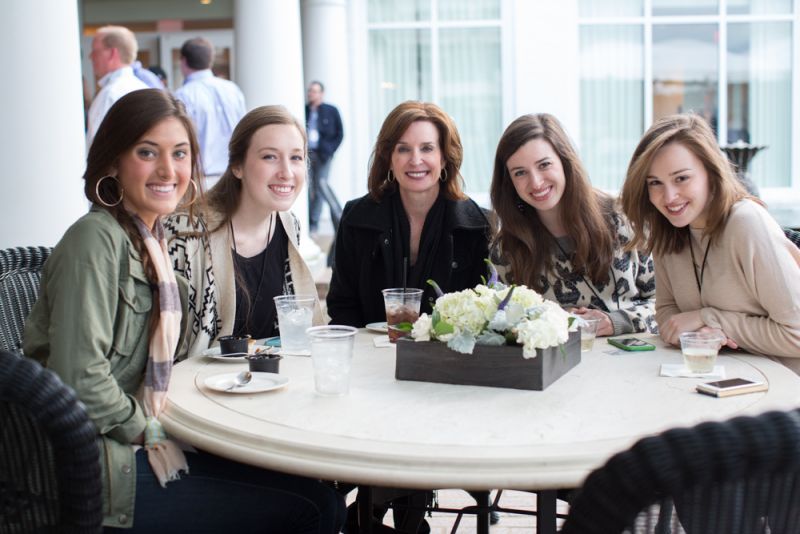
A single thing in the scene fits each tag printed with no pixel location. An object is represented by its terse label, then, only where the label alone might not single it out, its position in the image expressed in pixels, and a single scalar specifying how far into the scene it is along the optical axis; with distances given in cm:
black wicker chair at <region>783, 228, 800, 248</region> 268
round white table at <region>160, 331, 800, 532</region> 148
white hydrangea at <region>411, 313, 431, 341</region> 204
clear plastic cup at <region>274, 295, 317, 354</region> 242
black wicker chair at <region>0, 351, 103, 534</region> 141
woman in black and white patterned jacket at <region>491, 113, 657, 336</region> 292
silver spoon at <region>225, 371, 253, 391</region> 200
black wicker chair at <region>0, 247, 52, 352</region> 246
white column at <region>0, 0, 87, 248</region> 344
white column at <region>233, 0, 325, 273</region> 638
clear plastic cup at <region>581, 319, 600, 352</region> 234
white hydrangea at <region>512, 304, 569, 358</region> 191
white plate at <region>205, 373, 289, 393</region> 194
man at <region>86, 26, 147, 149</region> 525
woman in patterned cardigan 279
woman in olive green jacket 178
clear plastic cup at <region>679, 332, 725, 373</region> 204
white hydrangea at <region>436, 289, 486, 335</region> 199
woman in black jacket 320
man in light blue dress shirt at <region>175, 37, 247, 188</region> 614
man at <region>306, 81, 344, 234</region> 994
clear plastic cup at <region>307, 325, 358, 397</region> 191
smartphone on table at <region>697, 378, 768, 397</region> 186
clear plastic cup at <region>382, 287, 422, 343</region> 248
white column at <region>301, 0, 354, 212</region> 1085
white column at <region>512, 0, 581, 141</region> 1109
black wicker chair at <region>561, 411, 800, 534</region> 98
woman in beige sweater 225
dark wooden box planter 193
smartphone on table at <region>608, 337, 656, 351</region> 237
